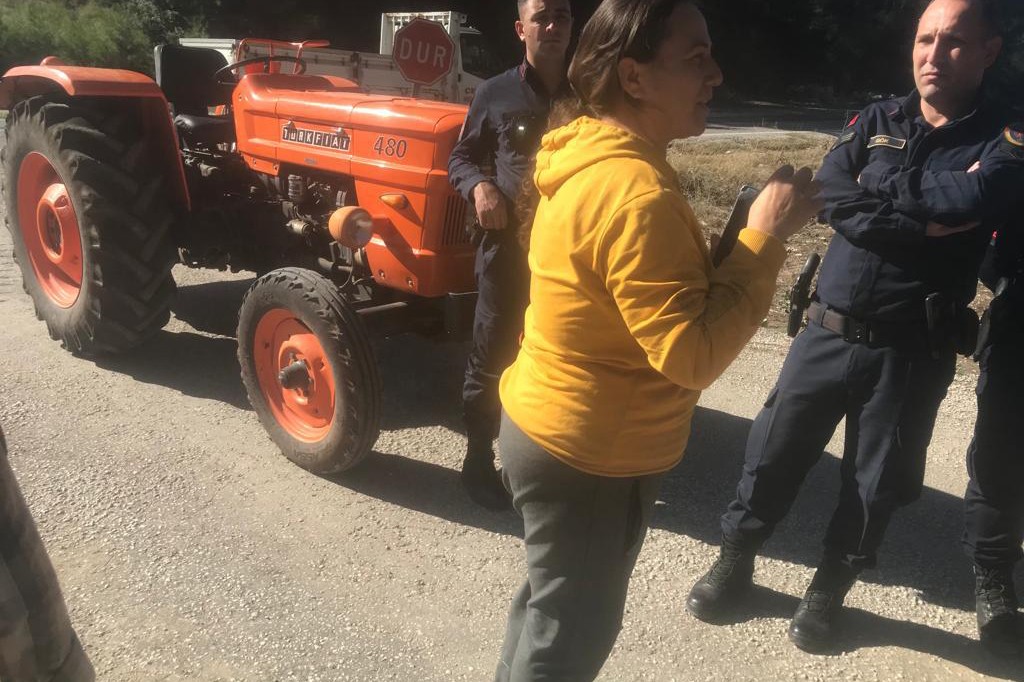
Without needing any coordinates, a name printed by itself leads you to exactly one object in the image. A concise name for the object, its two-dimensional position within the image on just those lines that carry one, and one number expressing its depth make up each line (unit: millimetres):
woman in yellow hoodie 1384
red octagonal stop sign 4559
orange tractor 3273
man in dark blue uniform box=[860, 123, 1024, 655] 2523
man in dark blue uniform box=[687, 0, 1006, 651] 2254
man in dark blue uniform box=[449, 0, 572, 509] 2807
